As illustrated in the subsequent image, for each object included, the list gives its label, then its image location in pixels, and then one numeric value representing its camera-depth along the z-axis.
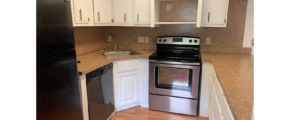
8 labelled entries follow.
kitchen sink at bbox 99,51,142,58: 2.75
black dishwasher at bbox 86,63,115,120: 1.78
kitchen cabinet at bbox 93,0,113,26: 2.28
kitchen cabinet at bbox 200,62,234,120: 1.24
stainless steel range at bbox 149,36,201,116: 2.22
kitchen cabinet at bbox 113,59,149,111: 2.32
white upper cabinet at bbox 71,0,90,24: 1.86
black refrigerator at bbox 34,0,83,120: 0.99
